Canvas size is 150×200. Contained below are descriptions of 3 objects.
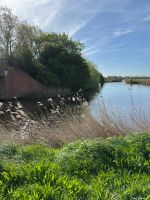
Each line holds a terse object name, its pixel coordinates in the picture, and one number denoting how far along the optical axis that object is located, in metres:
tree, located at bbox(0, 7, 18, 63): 22.31
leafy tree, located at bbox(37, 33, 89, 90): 22.04
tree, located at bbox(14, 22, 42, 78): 22.38
